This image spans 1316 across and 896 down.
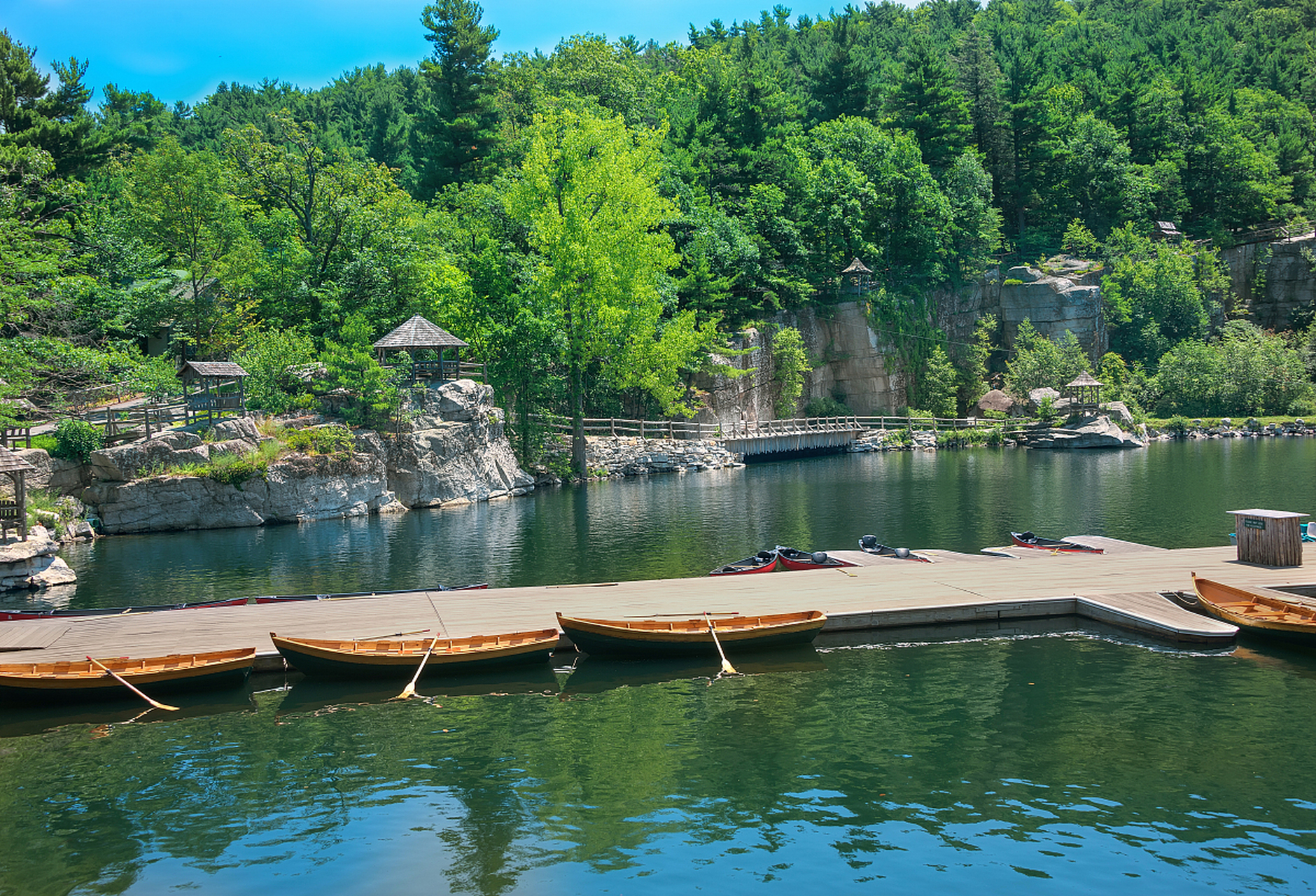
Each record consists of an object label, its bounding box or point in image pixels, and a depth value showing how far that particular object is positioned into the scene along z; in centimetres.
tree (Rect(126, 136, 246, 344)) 4844
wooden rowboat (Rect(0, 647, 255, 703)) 1304
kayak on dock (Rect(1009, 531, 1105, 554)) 2142
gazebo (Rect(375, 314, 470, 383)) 3941
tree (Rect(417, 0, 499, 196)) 6341
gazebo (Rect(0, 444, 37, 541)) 2273
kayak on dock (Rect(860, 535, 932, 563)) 2142
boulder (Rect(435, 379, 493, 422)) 4044
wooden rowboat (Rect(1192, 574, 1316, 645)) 1435
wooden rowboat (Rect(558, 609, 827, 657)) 1452
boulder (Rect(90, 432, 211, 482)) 3216
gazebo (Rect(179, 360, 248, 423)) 3344
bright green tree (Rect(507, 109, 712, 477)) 4656
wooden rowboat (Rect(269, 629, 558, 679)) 1371
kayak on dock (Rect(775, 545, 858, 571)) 2027
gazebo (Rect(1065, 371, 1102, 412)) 5912
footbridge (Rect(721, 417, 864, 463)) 5575
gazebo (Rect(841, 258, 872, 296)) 6281
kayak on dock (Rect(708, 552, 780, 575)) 1998
